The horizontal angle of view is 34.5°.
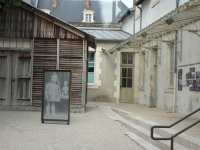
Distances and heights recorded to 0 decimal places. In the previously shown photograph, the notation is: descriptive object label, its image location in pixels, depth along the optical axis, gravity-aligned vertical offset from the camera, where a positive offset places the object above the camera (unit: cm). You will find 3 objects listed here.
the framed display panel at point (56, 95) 906 -35
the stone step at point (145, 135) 597 -116
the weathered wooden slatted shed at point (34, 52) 1224 +116
